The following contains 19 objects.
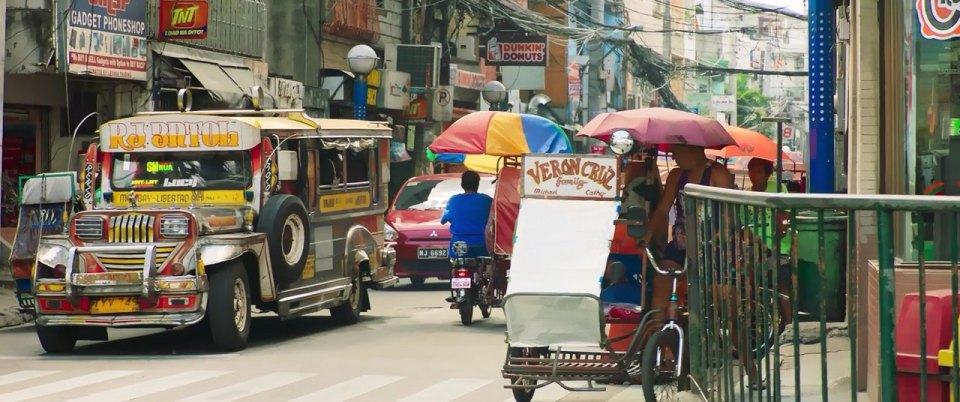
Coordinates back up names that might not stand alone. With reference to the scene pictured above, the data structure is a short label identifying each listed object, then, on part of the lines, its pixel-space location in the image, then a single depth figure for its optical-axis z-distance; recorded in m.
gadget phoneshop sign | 21.75
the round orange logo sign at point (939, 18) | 7.92
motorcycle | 16.41
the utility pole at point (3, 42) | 19.47
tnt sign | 24.03
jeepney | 13.71
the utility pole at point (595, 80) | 62.22
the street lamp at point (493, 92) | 37.81
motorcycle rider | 16.66
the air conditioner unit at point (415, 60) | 35.47
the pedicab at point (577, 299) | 9.92
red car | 21.86
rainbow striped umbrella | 16.20
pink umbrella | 11.64
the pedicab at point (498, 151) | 15.55
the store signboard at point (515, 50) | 40.66
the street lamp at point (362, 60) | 29.23
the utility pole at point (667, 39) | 82.75
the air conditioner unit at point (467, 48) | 42.12
